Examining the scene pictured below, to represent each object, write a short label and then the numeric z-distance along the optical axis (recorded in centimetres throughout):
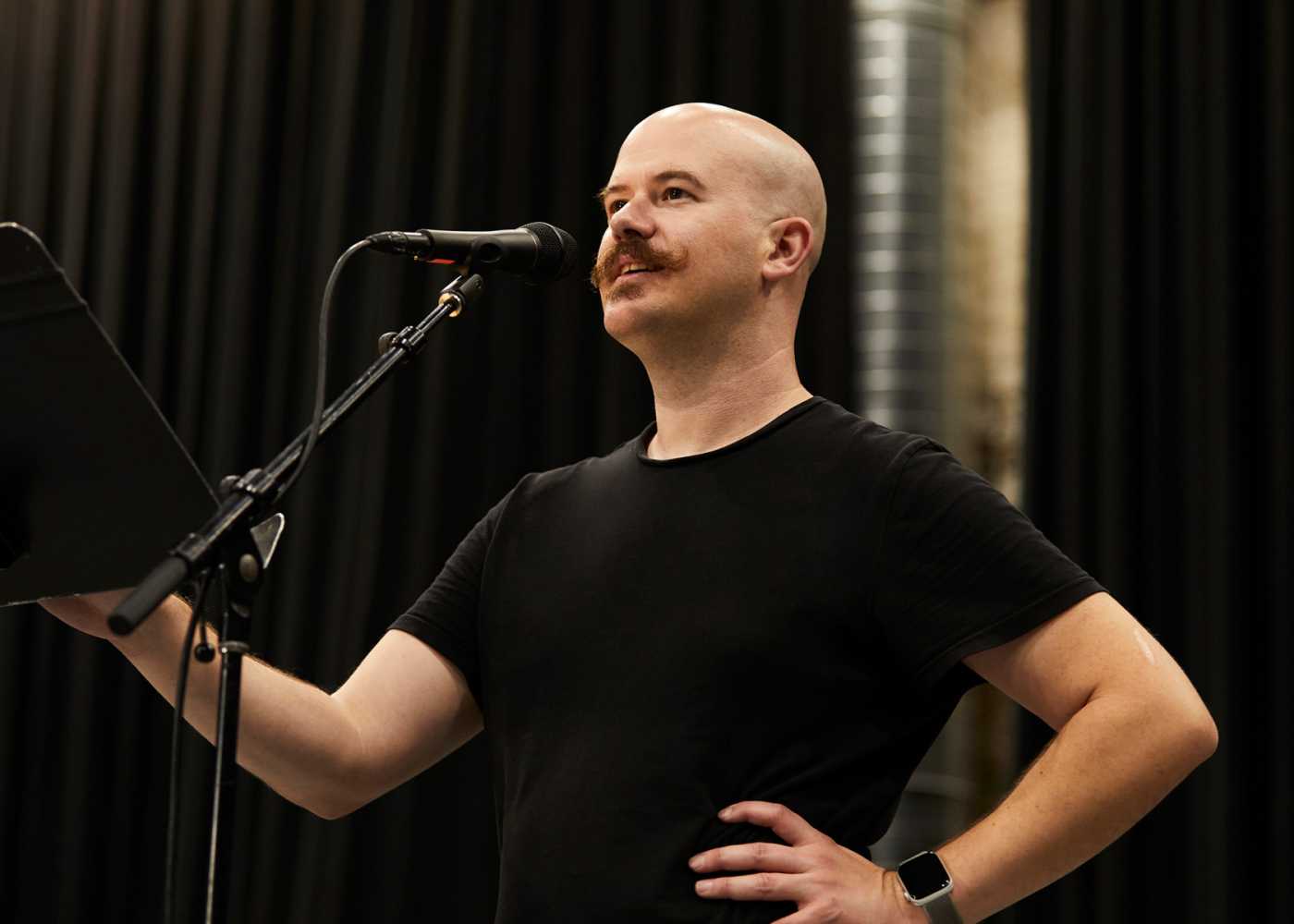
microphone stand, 381
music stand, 379
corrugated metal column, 523
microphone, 412
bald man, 405
